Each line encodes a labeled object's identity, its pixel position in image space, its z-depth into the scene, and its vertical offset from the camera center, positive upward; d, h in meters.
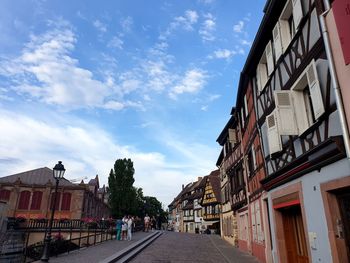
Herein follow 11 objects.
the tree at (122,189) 44.97 +6.67
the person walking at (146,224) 32.76 +1.04
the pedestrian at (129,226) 20.34 +0.49
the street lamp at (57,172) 10.62 +2.30
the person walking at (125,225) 20.92 +0.58
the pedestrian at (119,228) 20.84 +0.38
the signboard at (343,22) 5.30 +3.65
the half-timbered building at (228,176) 20.12 +4.50
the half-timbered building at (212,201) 39.28 +4.17
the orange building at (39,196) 43.47 +5.29
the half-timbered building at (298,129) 6.30 +2.48
